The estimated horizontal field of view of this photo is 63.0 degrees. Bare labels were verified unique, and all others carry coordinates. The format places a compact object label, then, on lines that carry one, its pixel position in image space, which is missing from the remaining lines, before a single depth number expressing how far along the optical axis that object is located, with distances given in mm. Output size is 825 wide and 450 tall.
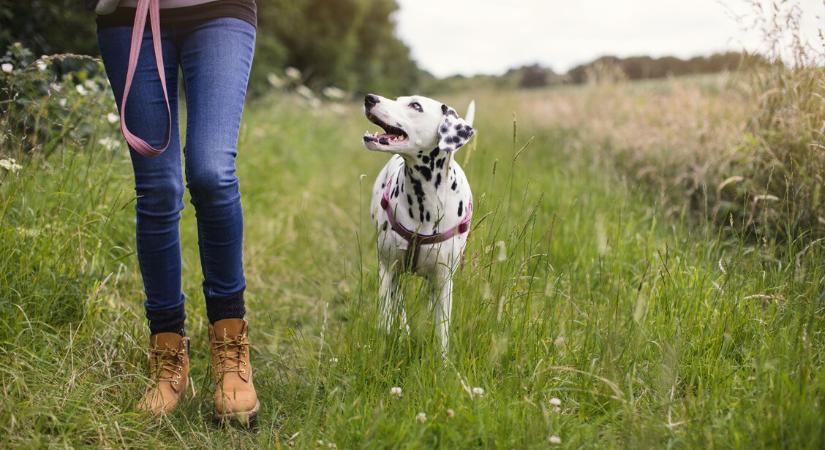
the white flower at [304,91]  9006
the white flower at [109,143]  3618
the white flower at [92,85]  3900
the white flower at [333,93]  8797
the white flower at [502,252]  2389
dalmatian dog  2754
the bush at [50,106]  3098
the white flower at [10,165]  2725
